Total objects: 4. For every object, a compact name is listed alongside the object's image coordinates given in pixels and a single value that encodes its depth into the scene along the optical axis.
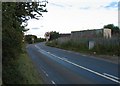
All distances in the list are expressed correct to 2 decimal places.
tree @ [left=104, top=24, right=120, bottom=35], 35.71
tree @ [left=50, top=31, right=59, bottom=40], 50.58
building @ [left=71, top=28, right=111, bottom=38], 20.85
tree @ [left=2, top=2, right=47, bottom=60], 4.23
